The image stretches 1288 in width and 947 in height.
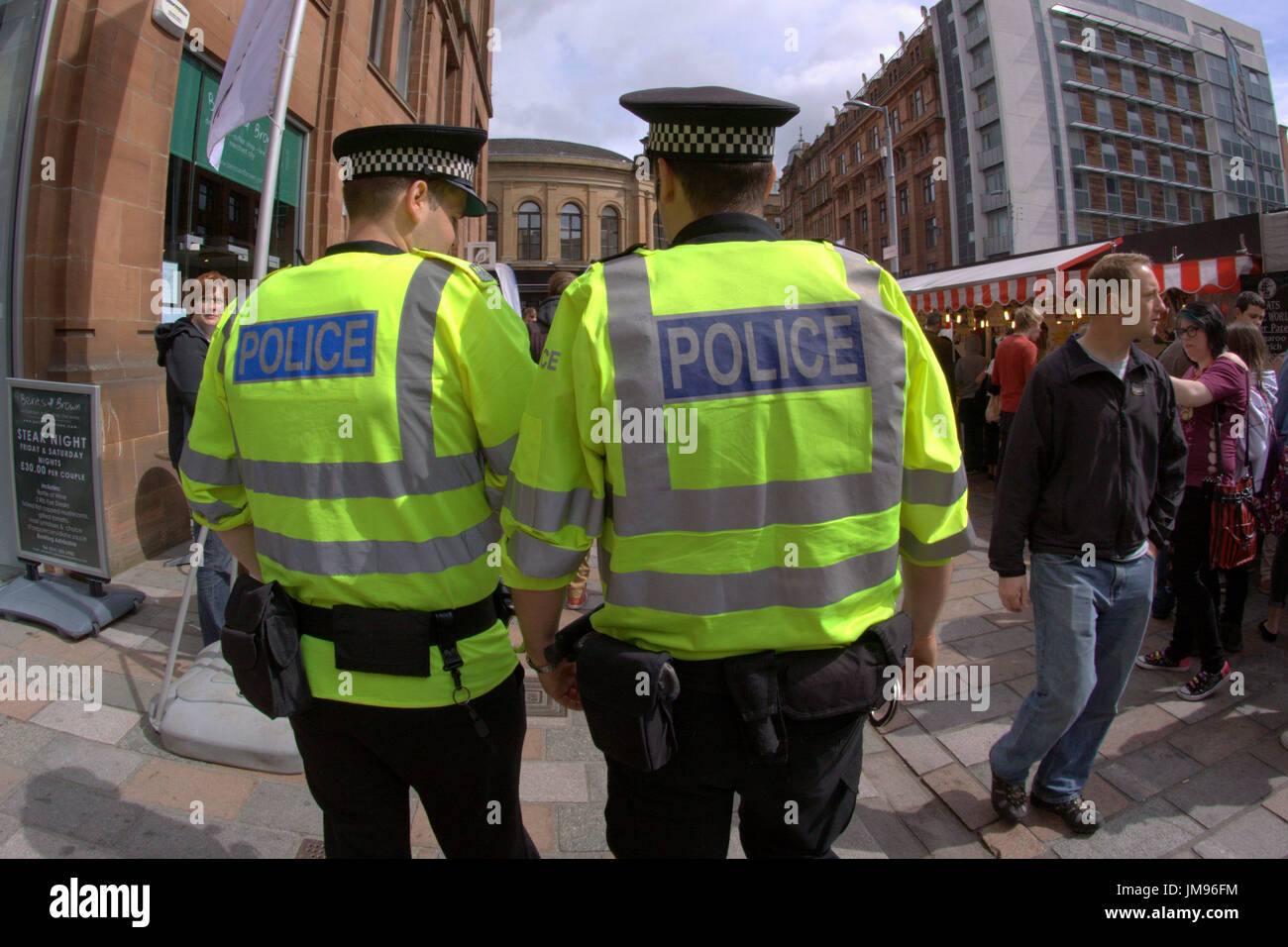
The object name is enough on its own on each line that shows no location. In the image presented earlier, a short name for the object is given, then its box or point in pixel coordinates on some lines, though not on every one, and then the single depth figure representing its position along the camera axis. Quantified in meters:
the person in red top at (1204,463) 3.64
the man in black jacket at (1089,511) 2.50
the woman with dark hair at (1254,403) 3.72
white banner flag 3.76
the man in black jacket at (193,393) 3.83
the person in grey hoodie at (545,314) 4.61
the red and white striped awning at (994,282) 10.13
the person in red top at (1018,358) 6.85
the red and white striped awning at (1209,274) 8.18
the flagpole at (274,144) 3.39
